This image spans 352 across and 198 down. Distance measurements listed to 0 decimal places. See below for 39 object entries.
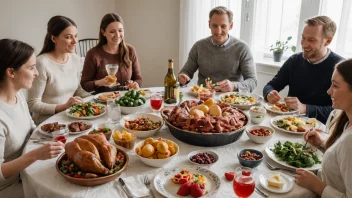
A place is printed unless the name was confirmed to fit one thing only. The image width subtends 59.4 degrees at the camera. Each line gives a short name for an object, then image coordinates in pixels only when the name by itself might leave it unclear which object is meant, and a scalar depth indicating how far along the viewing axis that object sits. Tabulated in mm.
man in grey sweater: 3059
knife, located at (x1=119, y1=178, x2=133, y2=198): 1231
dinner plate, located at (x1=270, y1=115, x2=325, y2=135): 1848
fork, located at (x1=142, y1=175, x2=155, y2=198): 1308
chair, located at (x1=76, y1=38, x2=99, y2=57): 4485
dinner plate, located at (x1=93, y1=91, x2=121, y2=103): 2366
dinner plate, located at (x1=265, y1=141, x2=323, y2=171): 1459
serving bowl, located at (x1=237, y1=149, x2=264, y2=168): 1426
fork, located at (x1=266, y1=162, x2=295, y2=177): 1426
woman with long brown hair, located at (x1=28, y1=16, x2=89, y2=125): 2436
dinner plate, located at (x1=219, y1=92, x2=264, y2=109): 2248
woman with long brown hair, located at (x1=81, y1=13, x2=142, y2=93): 2955
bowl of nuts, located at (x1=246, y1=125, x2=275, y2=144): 1677
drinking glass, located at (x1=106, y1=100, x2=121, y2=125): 1893
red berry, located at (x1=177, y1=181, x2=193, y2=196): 1233
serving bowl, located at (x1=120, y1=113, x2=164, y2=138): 1722
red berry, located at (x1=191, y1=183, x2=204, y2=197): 1217
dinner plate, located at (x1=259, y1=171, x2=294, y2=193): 1277
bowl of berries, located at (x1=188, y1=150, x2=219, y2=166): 1458
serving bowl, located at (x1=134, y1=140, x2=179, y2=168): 1409
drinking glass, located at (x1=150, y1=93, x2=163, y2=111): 2104
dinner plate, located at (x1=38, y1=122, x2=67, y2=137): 1723
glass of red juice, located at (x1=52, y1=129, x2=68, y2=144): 1605
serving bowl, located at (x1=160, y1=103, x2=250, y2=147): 1593
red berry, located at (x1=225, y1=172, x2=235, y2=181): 1342
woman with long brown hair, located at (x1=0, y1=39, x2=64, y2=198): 1624
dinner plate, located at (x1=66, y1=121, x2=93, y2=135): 1763
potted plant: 3788
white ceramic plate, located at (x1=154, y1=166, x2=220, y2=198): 1254
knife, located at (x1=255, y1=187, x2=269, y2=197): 1247
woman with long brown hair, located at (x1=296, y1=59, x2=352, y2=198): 1224
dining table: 1258
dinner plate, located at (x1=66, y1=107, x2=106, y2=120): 2004
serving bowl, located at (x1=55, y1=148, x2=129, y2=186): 1254
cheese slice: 1290
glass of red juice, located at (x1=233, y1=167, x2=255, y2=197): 1165
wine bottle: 2287
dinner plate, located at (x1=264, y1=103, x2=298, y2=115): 2137
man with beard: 2301
